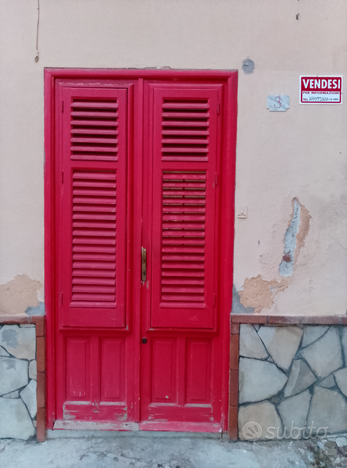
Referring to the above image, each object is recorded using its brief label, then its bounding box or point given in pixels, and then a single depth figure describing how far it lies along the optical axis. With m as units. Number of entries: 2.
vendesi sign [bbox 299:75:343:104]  2.74
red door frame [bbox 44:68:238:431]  2.73
